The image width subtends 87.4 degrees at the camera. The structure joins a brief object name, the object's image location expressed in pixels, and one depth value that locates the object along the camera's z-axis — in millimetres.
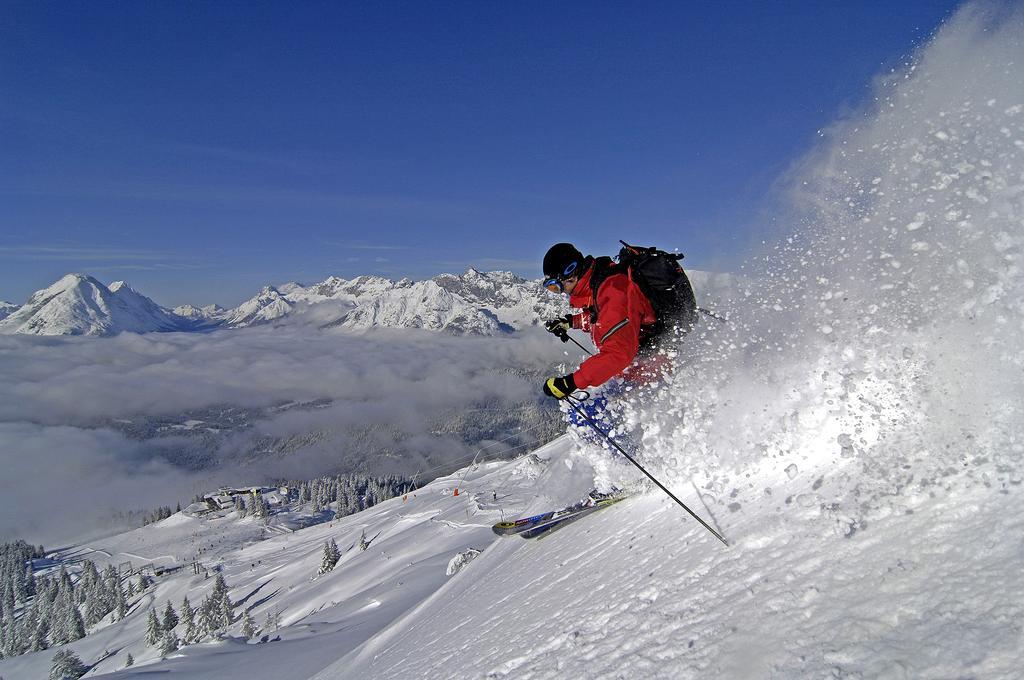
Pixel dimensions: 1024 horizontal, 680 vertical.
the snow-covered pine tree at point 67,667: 49922
